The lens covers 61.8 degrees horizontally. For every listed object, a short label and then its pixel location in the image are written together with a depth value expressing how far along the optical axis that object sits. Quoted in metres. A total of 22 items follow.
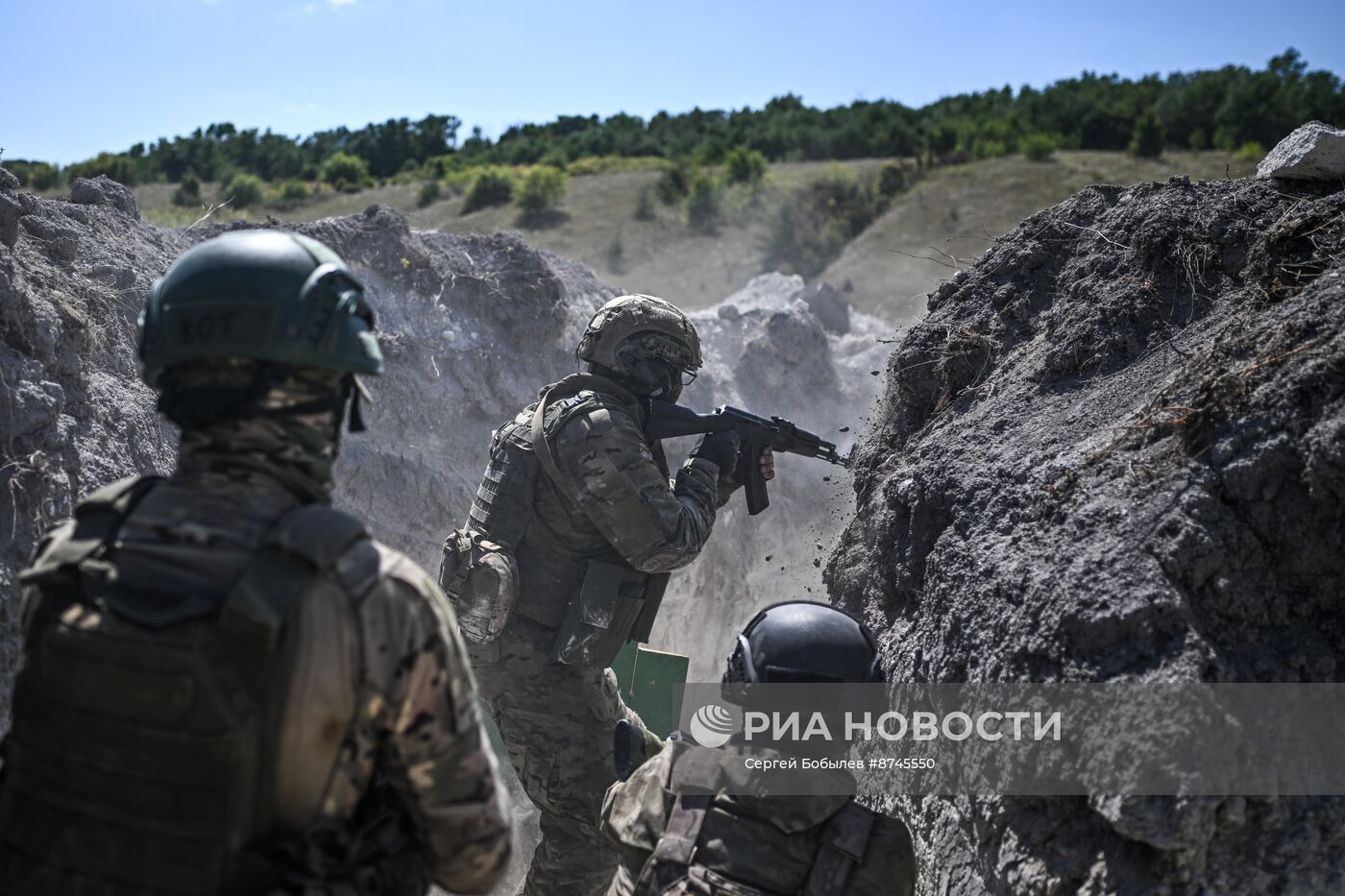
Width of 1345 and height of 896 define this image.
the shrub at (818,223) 31.78
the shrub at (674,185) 35.44
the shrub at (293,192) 33.38
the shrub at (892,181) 35.19
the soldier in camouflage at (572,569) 4.61
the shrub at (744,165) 36.88
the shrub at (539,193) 32.38
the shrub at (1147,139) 34.41
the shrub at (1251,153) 28.82
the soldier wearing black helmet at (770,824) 2.71
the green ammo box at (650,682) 6.31
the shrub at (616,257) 29.92
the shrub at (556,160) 42.50
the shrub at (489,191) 33.12
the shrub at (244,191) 31.39
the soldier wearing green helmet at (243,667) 1.93
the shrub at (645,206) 34.12
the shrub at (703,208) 33.56
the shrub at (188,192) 29.15
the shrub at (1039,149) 34.81
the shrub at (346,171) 37.25
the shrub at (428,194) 33.75
